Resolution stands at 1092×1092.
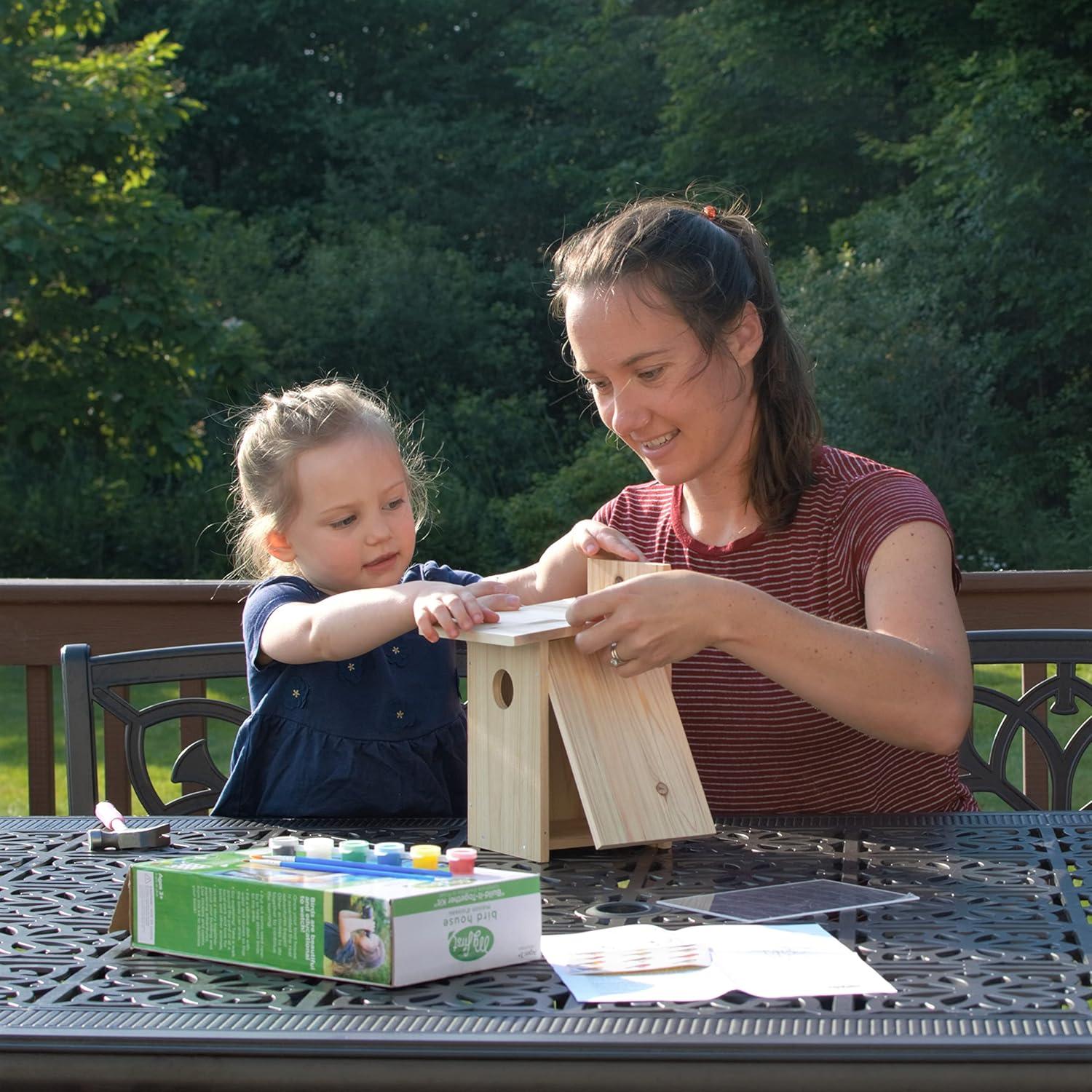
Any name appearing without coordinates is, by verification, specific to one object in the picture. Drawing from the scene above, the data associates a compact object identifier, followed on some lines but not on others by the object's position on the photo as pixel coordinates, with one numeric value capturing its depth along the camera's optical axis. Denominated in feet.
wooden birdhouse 7.67
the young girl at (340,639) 8.53
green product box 6.40
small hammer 7.93
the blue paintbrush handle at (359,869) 6.60
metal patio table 5.99
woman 8.68
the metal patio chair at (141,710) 9.28
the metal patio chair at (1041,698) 9.56
